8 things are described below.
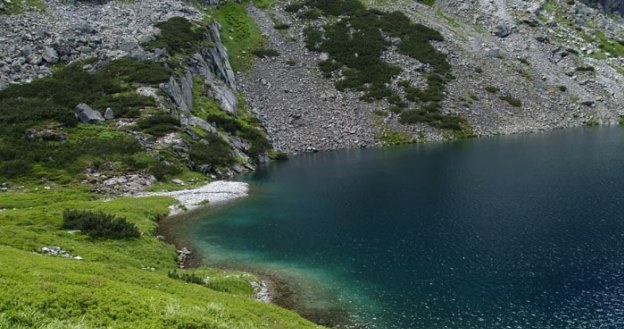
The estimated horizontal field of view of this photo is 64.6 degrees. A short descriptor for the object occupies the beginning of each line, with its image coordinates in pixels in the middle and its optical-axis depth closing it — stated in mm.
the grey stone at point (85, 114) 85438
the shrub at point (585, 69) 146000
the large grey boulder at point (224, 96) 114438
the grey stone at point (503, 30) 158500
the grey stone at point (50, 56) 103125
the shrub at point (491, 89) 133625
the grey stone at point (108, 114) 88750
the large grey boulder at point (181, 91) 100750
